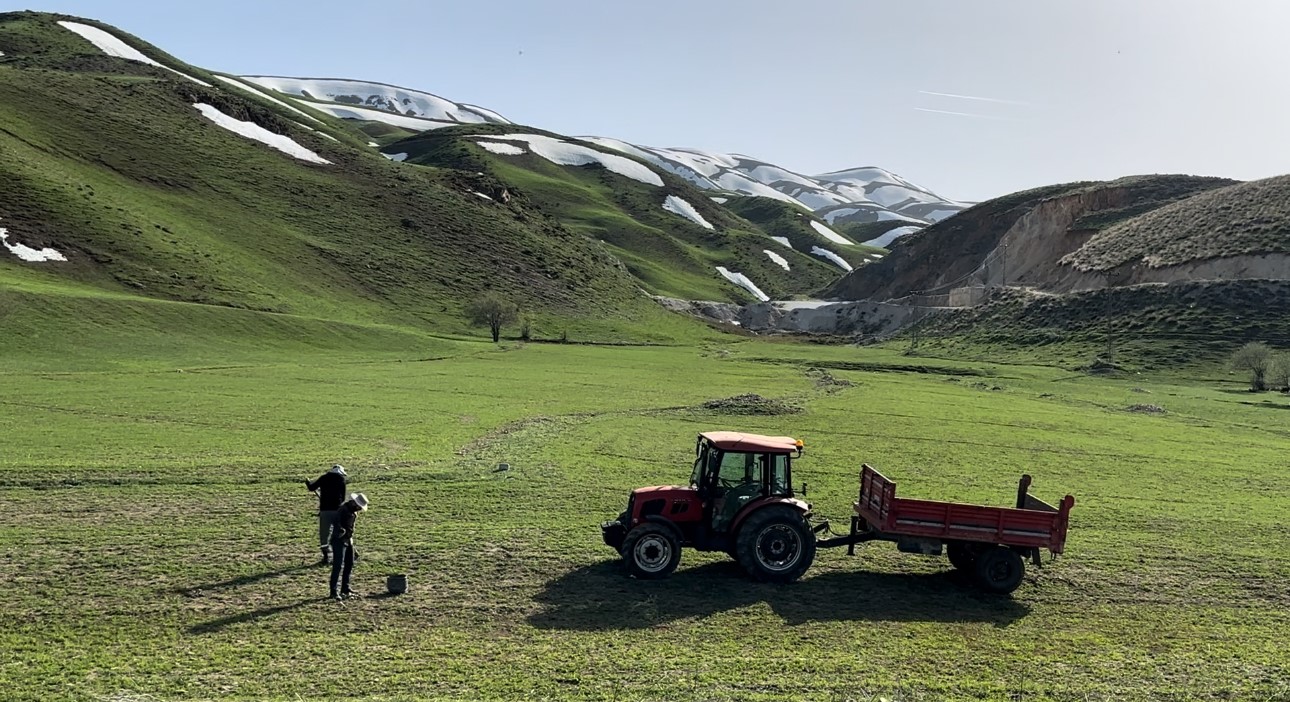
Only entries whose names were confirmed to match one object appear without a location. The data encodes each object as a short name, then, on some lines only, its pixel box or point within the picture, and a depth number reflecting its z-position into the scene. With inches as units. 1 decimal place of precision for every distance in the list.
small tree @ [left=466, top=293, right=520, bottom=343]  3088.1
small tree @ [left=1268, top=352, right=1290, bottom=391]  2140.7
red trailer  534.0
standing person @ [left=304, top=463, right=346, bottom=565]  550.3
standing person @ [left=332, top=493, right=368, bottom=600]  481.7
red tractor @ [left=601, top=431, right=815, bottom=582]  532.1
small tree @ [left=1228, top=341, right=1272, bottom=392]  2149.4
